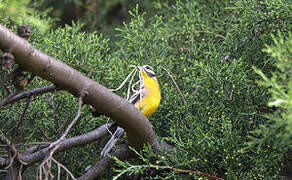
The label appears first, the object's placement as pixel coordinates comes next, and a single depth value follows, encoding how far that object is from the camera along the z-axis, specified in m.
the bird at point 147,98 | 5.63
